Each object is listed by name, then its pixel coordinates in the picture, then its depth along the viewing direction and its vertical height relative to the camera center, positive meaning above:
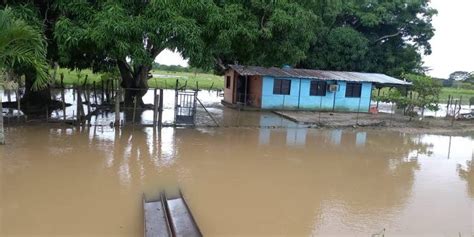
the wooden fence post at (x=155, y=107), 14.73 -1.41
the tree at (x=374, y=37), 28.16 +3.09
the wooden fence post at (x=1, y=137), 11.59 -2.17
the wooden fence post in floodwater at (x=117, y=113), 14.55 -1.69
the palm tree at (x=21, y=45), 8.15 +0.30
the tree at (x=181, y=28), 11.27 +1.23
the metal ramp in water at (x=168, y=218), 5.93 -2.29
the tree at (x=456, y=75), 59.04 +1.63
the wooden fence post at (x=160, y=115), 15.16 -1.72
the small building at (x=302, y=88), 23.95 -0.66
